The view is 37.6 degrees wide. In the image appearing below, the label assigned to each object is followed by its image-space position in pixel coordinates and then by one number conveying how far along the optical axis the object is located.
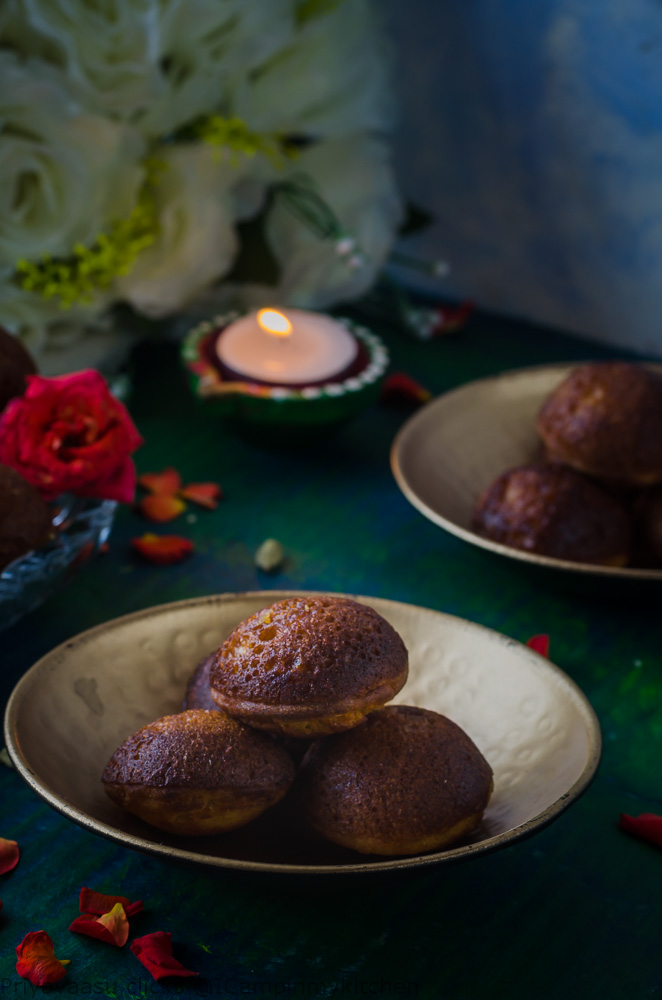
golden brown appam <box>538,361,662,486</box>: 0.72
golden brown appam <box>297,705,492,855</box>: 0.44
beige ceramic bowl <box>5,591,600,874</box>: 0.44
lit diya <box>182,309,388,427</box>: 0.86
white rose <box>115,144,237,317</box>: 1.00
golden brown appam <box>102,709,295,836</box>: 0.43
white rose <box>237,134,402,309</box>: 1.13
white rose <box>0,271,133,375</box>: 0.95
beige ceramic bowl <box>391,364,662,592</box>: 0.80
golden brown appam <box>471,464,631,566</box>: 0.71
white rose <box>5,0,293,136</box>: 0.88
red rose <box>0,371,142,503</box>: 0.69
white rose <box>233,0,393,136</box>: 1.04
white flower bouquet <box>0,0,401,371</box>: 0.90
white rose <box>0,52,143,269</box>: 0.86
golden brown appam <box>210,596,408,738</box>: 0.43
